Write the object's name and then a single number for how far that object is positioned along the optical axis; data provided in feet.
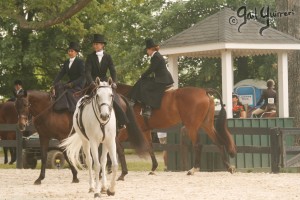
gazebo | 69.15
